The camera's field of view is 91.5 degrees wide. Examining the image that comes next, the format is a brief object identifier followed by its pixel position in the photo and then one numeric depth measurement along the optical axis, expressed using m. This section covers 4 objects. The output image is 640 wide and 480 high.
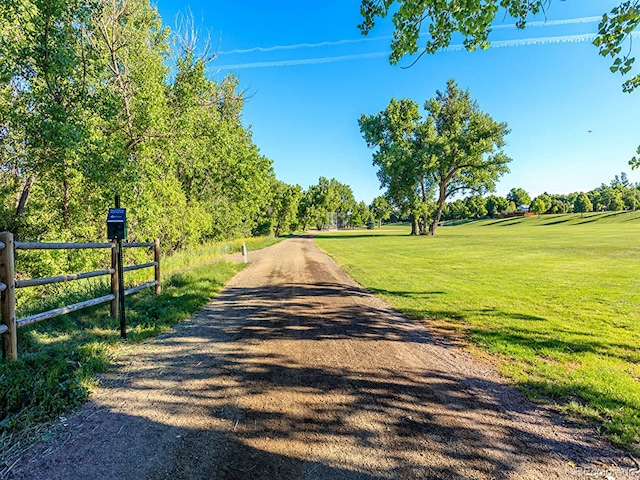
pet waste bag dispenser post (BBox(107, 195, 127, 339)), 5.21
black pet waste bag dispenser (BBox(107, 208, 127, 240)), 5.25
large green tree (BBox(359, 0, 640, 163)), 4.15
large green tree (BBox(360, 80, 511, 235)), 41.69
